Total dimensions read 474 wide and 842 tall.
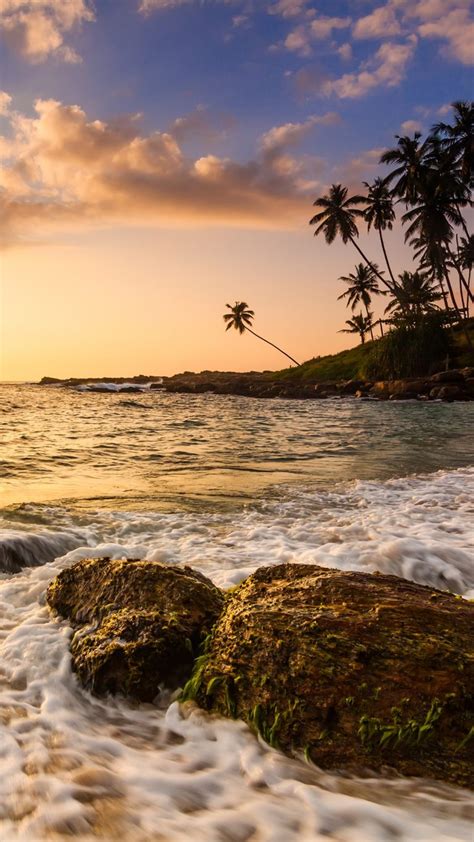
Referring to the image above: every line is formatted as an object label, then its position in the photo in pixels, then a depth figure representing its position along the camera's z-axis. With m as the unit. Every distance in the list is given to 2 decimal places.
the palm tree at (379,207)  56.12
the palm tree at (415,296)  58.22
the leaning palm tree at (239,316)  79.88
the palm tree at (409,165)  48.16
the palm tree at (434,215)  48.31
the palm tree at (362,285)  73.25
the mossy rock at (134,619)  3.11
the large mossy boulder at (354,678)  2.44
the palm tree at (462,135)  45.69
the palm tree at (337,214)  56.12
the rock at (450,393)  38.62
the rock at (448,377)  43.28
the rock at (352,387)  50.58
